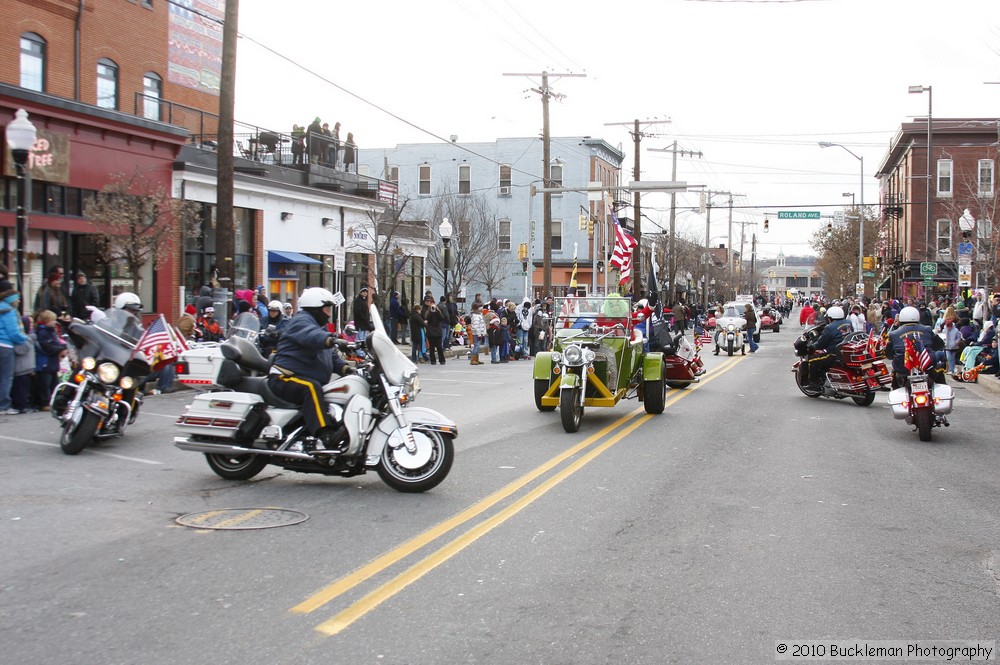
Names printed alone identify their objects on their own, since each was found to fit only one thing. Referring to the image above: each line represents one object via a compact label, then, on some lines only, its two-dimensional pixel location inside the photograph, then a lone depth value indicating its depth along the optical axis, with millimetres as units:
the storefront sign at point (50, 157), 20859
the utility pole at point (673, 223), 57828
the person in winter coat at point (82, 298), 18281
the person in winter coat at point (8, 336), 12516
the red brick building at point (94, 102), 21406
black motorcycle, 10414
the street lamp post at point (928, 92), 38094
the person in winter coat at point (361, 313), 23616
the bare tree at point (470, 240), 48812
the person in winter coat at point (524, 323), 29828
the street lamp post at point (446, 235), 27898
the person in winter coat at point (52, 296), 15789
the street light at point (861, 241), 62181
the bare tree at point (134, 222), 20234
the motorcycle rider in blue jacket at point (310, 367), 8461
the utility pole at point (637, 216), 45062
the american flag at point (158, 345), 10969
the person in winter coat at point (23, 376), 12945
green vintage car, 13016
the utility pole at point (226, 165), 18438
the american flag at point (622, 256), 31500
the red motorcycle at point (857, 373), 16719
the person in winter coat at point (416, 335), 25188
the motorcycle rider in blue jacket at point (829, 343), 17297
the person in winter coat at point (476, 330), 26500
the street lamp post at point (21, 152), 15344
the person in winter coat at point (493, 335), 26641
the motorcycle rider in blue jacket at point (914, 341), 12766
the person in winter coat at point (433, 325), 24500
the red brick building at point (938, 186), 50125
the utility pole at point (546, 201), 34625
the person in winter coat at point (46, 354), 12961
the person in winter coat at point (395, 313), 25781
